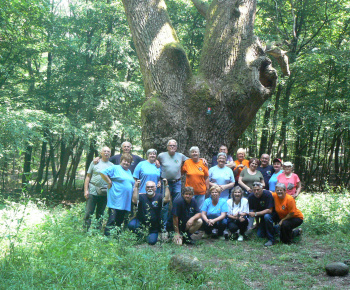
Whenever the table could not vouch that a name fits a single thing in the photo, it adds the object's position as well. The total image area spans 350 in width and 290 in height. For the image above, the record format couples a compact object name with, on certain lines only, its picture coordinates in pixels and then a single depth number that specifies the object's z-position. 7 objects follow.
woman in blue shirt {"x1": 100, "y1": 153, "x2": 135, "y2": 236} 5.63
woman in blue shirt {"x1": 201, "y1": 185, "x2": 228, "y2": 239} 6.20
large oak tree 6.66
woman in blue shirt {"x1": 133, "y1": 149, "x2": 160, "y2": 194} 5.91
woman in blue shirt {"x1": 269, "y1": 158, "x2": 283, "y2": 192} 7.00
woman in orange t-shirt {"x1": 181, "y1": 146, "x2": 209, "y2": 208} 6.11
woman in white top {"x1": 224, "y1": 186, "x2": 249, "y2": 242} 6.25
